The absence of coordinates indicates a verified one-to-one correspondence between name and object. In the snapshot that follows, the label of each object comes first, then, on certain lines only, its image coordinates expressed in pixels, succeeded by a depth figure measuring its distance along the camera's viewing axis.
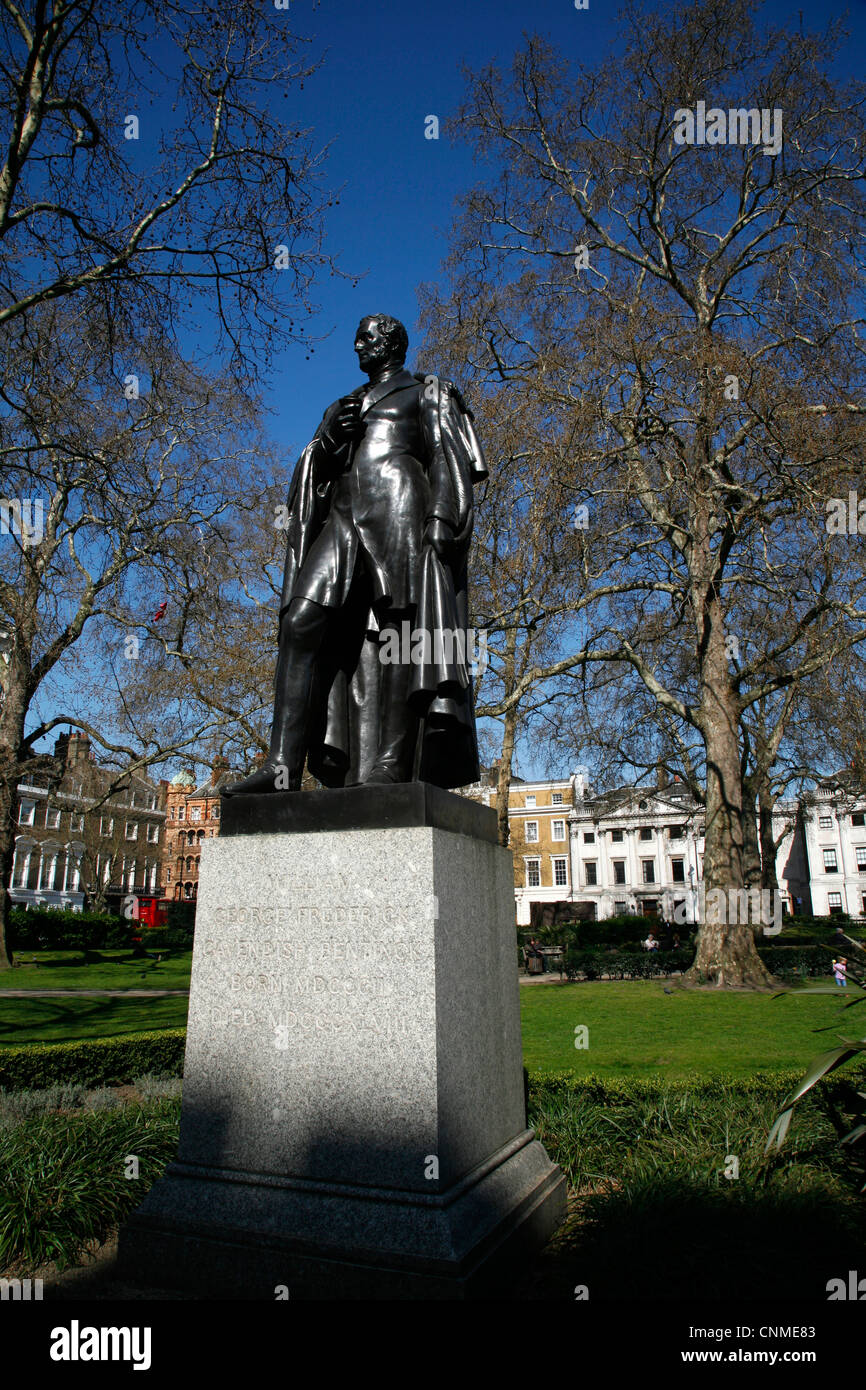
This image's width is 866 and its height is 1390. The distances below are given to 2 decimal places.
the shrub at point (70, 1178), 4.01
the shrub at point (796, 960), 23.16
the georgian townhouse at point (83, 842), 25.16
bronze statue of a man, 4.65
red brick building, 77.12
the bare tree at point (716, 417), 16.70
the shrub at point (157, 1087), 7.03
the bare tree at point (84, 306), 9.00
